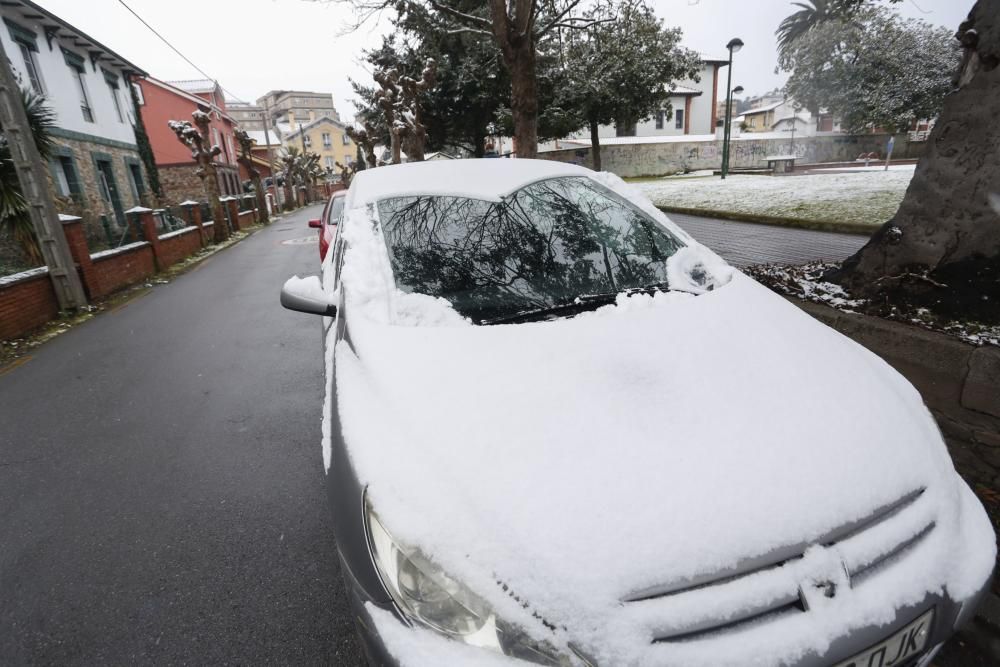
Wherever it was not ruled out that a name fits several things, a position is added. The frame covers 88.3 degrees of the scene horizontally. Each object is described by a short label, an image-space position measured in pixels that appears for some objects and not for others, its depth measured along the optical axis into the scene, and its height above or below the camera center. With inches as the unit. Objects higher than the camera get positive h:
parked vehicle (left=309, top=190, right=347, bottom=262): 277.4 -19.5
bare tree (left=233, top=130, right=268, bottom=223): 1010.7 +51.3
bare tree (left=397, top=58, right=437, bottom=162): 797.9 +101.1
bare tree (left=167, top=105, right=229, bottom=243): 665.6 +48.0
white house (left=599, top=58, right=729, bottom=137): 1775.3 +155.3
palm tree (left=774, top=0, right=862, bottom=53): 1972.7 +493.4
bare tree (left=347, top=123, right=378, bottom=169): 1184.4 +97.6
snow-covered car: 45.1 -31.4
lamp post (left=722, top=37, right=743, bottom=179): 749.9 +91.8
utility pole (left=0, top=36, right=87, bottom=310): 268.7 +6.5
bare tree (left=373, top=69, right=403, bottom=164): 804.0 +120.6
